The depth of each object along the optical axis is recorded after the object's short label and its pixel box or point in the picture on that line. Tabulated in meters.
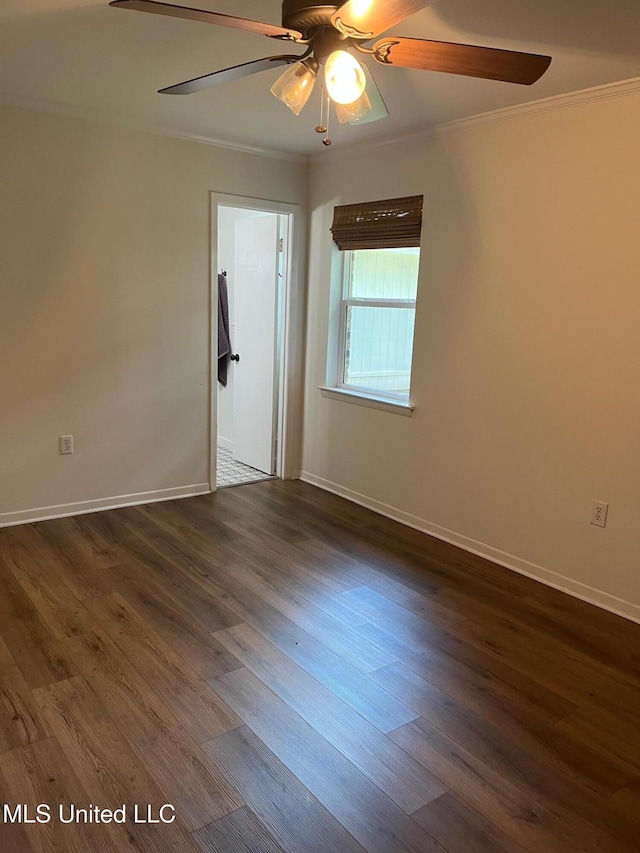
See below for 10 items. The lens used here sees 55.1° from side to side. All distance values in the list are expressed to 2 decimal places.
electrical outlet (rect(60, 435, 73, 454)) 3.72
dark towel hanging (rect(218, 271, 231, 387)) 5.19
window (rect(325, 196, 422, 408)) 3.81
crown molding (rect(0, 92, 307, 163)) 3.28
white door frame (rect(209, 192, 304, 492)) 4.17
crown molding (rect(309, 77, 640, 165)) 2.64
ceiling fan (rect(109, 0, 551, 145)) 1.51
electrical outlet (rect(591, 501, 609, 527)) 2.91
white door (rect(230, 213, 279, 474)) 4.72
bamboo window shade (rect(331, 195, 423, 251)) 3.66
